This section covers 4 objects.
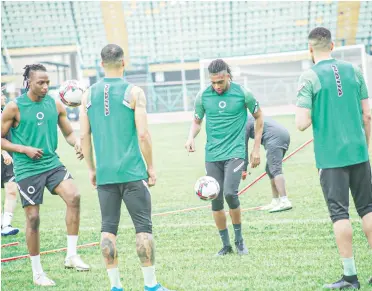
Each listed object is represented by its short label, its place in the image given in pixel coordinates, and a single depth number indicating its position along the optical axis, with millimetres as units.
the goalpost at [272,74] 57412
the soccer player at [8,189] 15075
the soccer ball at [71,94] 11777
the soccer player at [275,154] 15847
